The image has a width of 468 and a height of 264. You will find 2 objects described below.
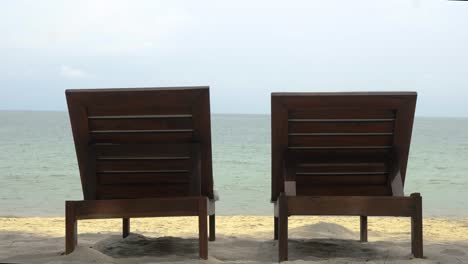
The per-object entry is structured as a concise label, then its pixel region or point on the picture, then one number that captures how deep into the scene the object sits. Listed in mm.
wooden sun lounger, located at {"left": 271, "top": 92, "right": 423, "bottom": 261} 3670
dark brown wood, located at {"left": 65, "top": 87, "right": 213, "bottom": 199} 3795
